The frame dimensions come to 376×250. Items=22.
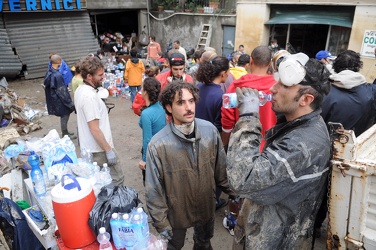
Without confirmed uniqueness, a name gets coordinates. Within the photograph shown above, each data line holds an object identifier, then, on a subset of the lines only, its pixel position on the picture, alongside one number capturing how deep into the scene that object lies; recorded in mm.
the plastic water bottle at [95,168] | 2759
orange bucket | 1926
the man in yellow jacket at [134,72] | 7976
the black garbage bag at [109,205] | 1951
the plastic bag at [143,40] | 15316
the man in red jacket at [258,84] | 3090
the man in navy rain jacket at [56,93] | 6023
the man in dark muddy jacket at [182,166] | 2451
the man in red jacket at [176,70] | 4582
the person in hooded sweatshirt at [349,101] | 3215
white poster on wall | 8906
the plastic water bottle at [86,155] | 3128
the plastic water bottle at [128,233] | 1878
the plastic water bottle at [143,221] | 1928
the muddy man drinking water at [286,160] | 1639
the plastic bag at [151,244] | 1931
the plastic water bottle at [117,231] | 1900
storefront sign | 11188
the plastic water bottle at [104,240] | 1934
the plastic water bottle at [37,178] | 2527
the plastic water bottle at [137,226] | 1878
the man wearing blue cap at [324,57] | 6541
